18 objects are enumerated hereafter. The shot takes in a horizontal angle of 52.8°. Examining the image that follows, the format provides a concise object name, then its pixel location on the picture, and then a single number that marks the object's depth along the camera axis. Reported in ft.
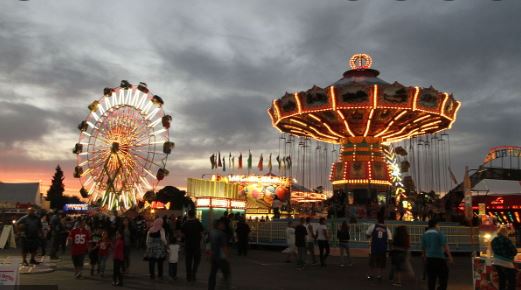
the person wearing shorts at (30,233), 45.11
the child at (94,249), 41.66
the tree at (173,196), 310.74
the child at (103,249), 39.81
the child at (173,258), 38.60
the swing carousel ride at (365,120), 95.04
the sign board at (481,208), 92.63
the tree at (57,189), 339.07
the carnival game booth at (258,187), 150.92
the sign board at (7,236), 72.49
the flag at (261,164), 165.66
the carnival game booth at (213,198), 104.99
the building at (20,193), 179.11
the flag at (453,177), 123.41
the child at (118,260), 35.50
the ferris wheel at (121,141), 122.11
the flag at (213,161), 160.25
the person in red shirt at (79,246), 39.37
